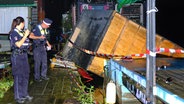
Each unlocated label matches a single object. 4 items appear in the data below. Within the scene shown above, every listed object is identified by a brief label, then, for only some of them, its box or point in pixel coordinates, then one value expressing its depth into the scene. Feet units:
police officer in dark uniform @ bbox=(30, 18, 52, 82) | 28.53
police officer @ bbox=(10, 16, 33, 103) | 20.72
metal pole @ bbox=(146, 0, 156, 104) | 12.70
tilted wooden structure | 27.40
